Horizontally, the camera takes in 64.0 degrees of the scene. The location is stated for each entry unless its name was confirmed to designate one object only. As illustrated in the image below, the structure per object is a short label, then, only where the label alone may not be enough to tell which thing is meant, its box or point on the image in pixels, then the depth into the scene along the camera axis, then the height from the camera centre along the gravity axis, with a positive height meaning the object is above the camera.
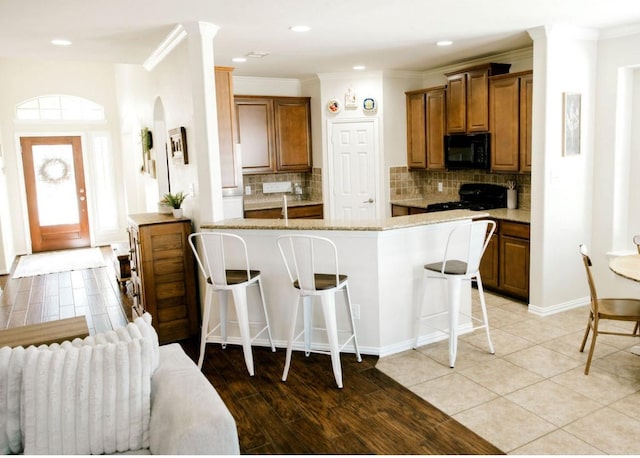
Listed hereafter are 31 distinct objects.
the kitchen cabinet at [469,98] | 5.53 +0.75
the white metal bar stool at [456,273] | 3.67 -0.79
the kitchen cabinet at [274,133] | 6.61 +0.52
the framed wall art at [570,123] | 4.61 +0.34
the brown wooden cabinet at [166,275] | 4.39 -0.85
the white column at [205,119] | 4.07 +0.45
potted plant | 4.65 -0.24
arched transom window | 8.90 +1.27
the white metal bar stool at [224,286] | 3.70 -0.83
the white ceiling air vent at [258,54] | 5.14 +1.20
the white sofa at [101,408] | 1.92 -0.88
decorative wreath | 9.15 +0.18
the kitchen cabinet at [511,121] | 5.10 +0.43
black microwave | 5.64 +0.16
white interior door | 6.73 +0.00
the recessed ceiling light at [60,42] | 4.38 +1.19
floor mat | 7.77 -1.32
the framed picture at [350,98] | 6.63 +0.92
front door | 9.05 -0.21
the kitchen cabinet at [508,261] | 5.02 -0.99
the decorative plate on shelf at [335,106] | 6.67 +0.83
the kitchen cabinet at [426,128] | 6.30 +0.49
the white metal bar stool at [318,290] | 3.46 -0.81
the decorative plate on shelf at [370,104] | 6.62 +0.83
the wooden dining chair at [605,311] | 3.45 -1.04
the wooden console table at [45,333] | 2.74 -0.85
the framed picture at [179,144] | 4.54 +0.29
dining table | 3.38 -0.75
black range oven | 5.84 -0.40
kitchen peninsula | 3.88 -0.74
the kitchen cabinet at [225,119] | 4.93 +0.53
